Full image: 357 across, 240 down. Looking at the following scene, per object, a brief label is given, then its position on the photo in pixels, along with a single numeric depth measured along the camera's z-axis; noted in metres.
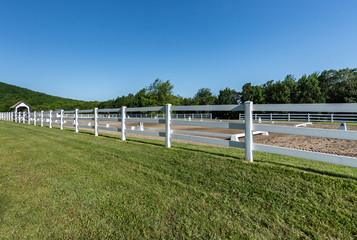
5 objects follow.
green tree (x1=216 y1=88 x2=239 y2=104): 59.86
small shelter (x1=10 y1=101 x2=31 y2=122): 29.04
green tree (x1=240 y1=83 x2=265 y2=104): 45.91
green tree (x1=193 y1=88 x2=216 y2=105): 69.59
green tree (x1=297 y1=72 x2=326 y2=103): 38.13
